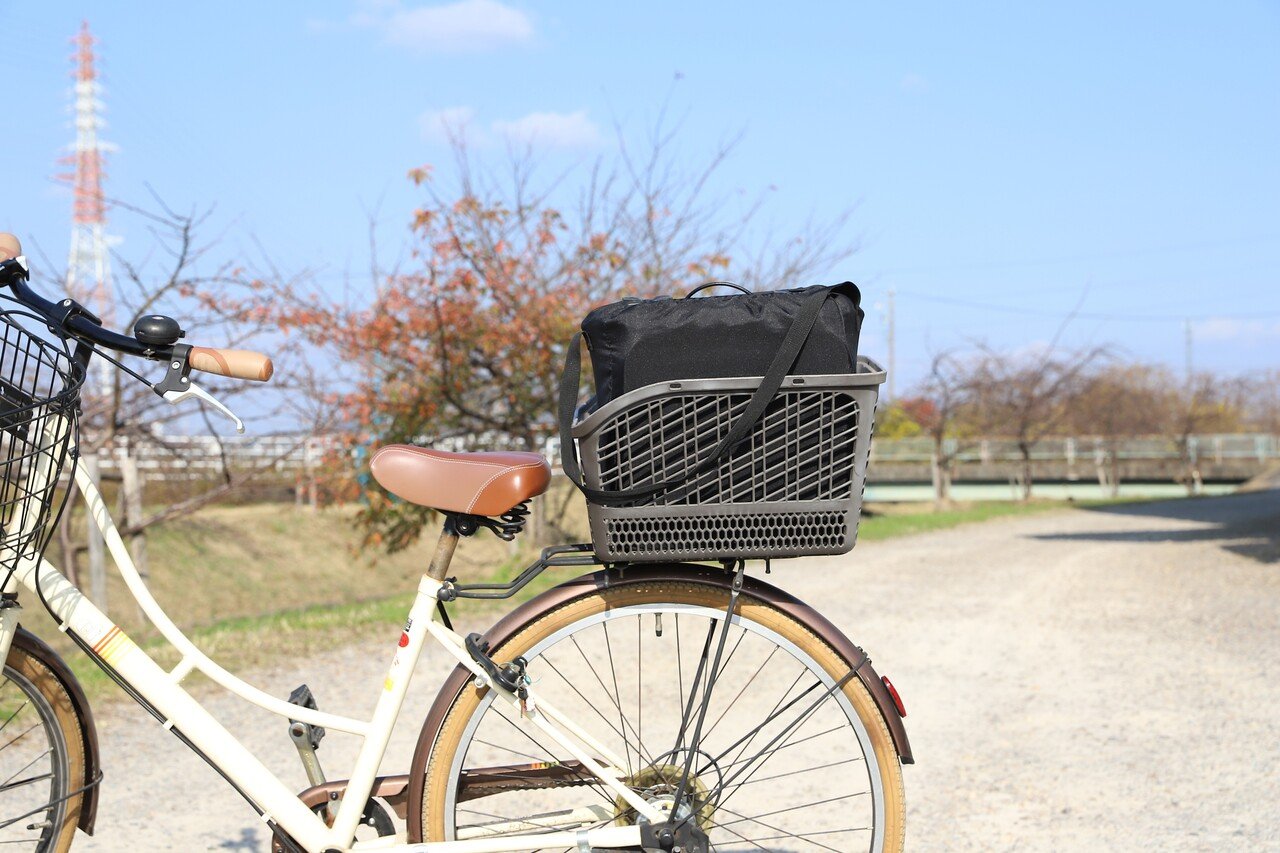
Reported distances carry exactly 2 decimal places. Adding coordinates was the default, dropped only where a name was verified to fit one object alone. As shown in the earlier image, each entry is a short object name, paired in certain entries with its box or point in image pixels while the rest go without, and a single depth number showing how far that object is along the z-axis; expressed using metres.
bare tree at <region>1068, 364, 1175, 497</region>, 29.20
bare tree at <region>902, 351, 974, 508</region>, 23.23
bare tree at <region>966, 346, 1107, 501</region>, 24.48
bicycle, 2.33
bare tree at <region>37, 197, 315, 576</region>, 7.73
